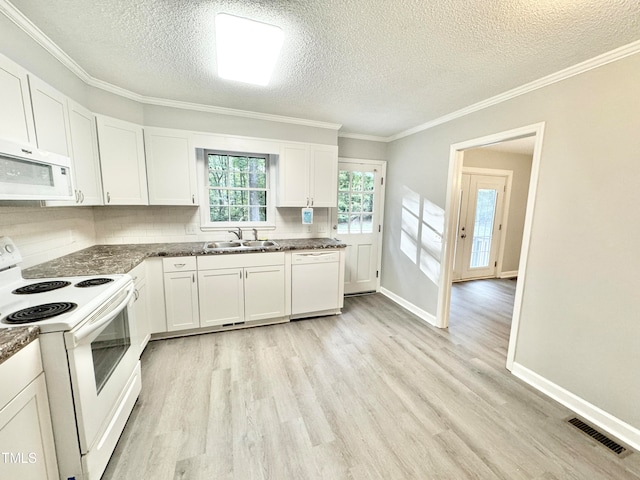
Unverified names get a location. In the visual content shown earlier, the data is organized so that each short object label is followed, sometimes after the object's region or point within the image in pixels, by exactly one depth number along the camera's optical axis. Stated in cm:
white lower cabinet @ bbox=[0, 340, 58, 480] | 90
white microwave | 125
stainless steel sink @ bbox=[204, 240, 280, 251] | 287
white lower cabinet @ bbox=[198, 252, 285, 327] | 275
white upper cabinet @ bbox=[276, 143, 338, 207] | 321
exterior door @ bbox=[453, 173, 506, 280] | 476
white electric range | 113
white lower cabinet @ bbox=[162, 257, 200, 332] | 261
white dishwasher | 311
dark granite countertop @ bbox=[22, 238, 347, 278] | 183
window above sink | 320
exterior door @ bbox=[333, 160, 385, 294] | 393
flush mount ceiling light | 150
